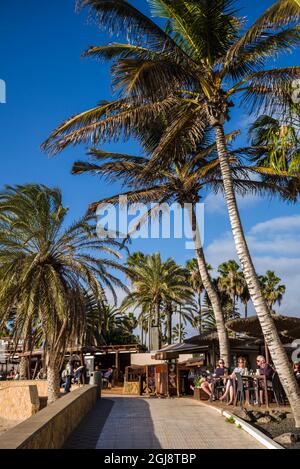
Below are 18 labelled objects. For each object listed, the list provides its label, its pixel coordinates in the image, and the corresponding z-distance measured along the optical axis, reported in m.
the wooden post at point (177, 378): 19.83
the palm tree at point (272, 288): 56.25
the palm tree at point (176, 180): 19.48
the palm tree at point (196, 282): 58.86
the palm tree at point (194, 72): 11.21
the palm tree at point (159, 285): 45.00
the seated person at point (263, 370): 13.30
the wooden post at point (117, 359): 37.14
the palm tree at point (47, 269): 19.12
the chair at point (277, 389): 13.61
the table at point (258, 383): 13.05
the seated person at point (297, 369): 13.74
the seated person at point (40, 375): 32.72
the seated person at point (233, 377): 13.67
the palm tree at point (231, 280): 57.31
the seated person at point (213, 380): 15.37
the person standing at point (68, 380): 20.41
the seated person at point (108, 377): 31.62
